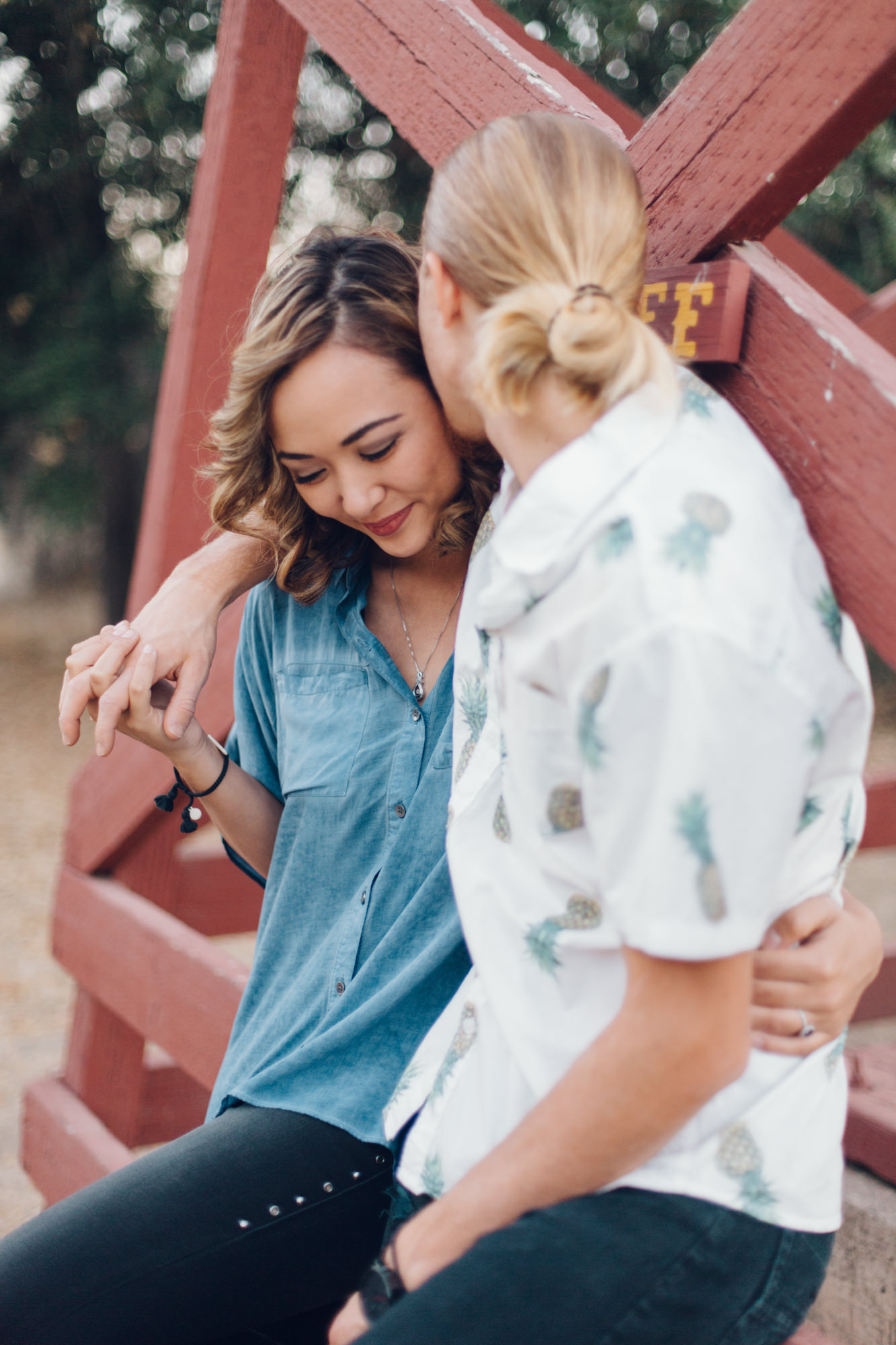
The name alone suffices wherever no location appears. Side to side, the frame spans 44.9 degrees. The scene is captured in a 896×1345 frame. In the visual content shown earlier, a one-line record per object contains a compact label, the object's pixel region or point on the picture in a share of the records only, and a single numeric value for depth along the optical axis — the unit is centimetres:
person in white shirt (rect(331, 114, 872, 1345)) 80
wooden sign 108
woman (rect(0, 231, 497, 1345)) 137
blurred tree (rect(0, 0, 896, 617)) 633
